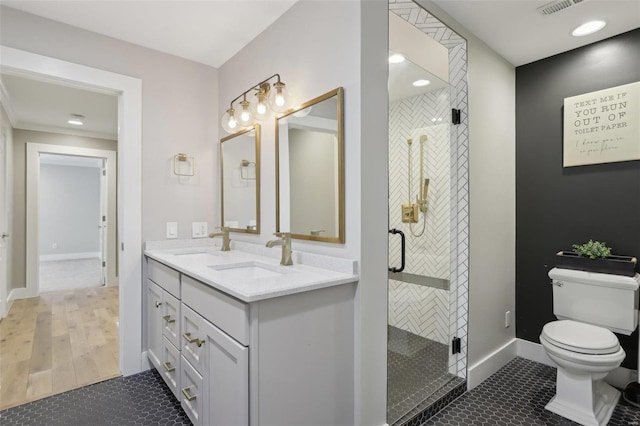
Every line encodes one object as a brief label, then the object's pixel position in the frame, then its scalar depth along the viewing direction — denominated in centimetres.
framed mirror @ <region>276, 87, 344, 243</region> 165
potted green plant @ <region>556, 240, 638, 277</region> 204
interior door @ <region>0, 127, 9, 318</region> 356
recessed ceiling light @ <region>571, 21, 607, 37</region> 207
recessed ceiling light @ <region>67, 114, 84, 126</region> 404
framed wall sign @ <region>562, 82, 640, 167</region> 213
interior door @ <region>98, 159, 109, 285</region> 494
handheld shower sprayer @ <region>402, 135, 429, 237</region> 296
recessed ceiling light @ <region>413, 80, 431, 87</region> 274
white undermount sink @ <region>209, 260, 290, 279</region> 173
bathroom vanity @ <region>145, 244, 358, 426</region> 127
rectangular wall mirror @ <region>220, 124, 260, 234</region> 228
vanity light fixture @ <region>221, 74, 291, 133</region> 194
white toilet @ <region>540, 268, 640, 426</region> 179
